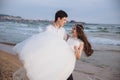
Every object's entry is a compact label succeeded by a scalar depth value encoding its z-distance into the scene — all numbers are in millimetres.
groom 1821
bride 1837
